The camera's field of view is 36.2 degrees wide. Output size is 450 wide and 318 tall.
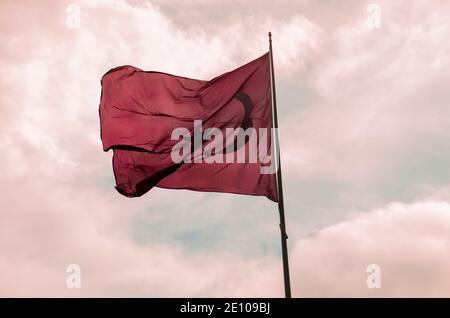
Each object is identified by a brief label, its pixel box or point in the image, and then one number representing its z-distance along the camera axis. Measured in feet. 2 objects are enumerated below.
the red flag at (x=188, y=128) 72.95
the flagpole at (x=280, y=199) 65.48
